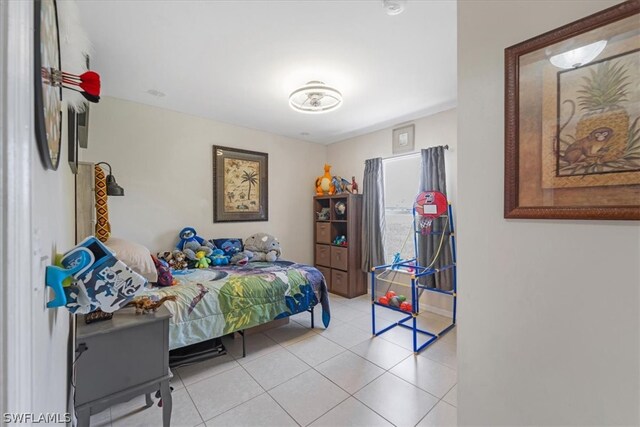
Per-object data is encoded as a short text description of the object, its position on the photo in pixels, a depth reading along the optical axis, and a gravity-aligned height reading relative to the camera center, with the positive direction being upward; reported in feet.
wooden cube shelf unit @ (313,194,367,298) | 13.50 -1.98
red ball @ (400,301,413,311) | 9.12 -3.36
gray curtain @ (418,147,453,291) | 10.52 -0.99
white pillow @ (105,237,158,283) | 6.89 -1.17
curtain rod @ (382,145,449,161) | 12.11 +2.79
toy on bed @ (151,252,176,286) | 7.72 -1.88
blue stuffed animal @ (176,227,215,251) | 10.84 -1.03
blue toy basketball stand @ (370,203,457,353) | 8.33 -2.89
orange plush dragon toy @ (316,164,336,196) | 14.75 +1.65
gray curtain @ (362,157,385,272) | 13.14 -0.12
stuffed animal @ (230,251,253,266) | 11.12 -1.95
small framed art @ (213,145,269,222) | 12.20 +1.40
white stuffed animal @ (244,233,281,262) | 11.89 -1.58
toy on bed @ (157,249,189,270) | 9.94 -1.77
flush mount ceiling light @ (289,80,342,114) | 8.21 +3.85
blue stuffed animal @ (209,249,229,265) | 10.84 -1.91
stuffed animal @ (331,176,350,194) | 14.47 +1.56
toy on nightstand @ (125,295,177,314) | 5.06 -1.83
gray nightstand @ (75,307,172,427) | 4.33 -2.60
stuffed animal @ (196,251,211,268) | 10.34 -1.89
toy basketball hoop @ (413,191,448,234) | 9.96 +0.29
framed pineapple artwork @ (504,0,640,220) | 2.48 +0.98
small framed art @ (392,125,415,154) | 12.10 +3.51
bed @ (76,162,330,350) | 5.93 -2.52
